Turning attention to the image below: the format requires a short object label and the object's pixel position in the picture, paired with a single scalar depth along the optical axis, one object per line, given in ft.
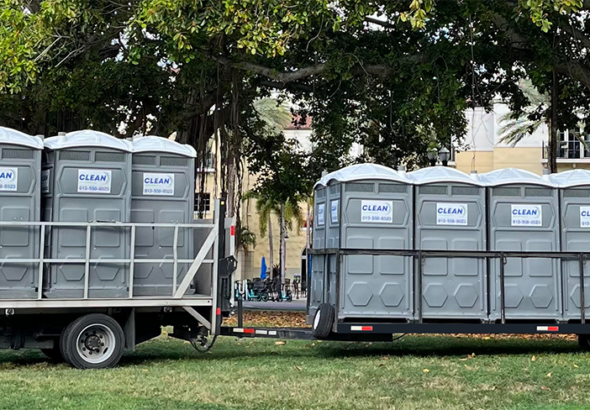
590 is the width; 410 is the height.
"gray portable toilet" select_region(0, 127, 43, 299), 34.65
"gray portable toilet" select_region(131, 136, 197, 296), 36.83
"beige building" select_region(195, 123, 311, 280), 163.94
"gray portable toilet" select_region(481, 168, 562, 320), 40.04
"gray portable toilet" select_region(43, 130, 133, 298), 35.53
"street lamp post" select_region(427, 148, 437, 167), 66.81
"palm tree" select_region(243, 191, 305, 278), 151.62
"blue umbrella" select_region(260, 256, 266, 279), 142.41
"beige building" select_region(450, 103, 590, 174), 148.15
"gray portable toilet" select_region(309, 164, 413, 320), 39.06
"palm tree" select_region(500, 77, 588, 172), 63.82
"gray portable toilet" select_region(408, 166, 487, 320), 39.60
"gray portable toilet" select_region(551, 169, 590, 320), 40.29
